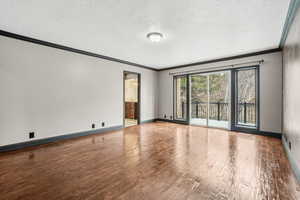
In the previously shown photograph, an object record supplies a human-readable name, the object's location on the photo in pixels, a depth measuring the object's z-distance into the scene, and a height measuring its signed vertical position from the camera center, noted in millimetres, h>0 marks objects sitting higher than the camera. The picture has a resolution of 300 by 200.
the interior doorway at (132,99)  6078 -15
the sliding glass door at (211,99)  5205 -17
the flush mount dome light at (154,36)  3031 +1336
